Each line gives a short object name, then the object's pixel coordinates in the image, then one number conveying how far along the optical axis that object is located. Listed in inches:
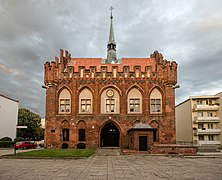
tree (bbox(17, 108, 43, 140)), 2723.9
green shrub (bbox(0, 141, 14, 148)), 1661.0
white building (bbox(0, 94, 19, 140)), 2041.1
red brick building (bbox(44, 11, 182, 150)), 1425.9
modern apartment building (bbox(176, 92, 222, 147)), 2046.0
